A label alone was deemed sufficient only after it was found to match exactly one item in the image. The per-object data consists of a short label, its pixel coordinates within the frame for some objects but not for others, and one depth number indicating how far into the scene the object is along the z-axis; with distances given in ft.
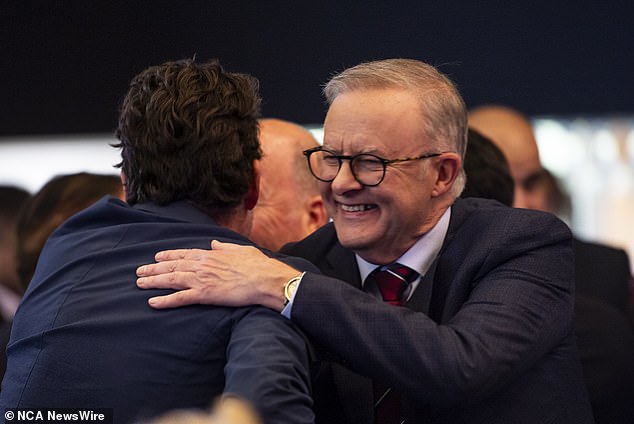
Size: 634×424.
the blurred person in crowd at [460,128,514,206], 21.54
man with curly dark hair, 13.48
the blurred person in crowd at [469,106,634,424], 19.35
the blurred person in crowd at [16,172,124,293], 20.45
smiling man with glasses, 14.25
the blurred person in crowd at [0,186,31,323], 27.58
